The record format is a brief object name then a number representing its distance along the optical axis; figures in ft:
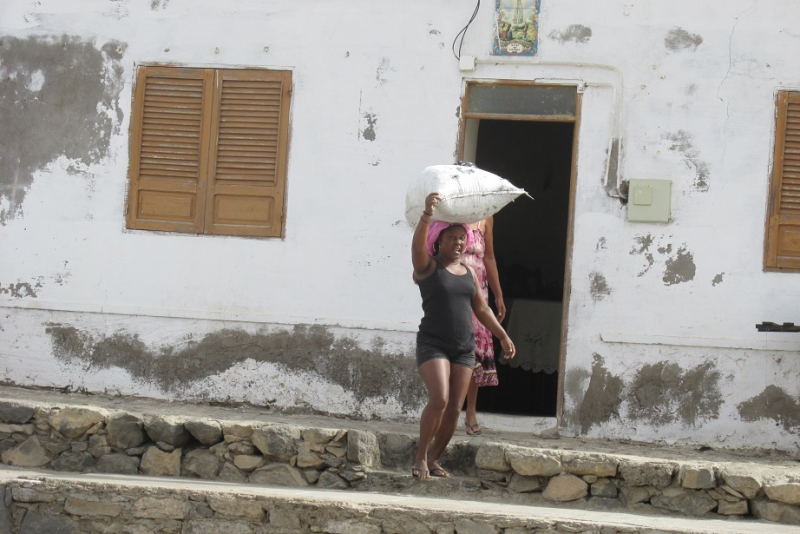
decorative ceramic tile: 46.11
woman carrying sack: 37.31
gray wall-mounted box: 45.03
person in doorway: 41.45
